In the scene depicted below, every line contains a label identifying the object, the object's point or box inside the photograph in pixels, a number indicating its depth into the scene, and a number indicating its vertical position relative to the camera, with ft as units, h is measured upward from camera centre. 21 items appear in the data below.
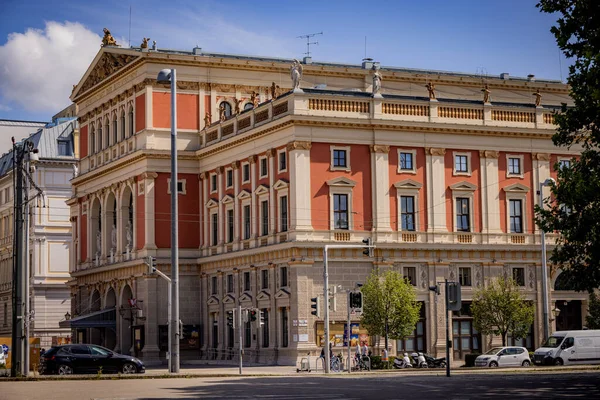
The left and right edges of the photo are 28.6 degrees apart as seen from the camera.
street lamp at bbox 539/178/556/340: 237.25 +3.31
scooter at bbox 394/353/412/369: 221.05 -10.47
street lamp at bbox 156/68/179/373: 184.03 +12.69
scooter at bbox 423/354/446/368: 229.45 -10.80
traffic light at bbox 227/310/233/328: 267.76 -0.98
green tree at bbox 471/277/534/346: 241.55 -1.14
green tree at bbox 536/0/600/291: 116.26 +14.94
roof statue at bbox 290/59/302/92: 242.58 +47.74
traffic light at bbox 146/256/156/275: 213.87 +8.54
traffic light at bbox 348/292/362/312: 197.98 +1.47
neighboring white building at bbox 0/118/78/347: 402.72 +27.20
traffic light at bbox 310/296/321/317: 201.75 +0.58
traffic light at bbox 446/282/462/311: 160.35 +1.41
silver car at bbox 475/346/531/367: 221.25 -9.81
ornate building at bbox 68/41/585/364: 245.04 +25.75
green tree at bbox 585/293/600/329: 248.32 -2.10
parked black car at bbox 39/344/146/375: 200.54 -8.46
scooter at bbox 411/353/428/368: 226.79 -10.35
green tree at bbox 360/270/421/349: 228.43 -0.49
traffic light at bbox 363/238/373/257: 201.67 +10.19
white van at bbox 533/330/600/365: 211.41 -8.11
